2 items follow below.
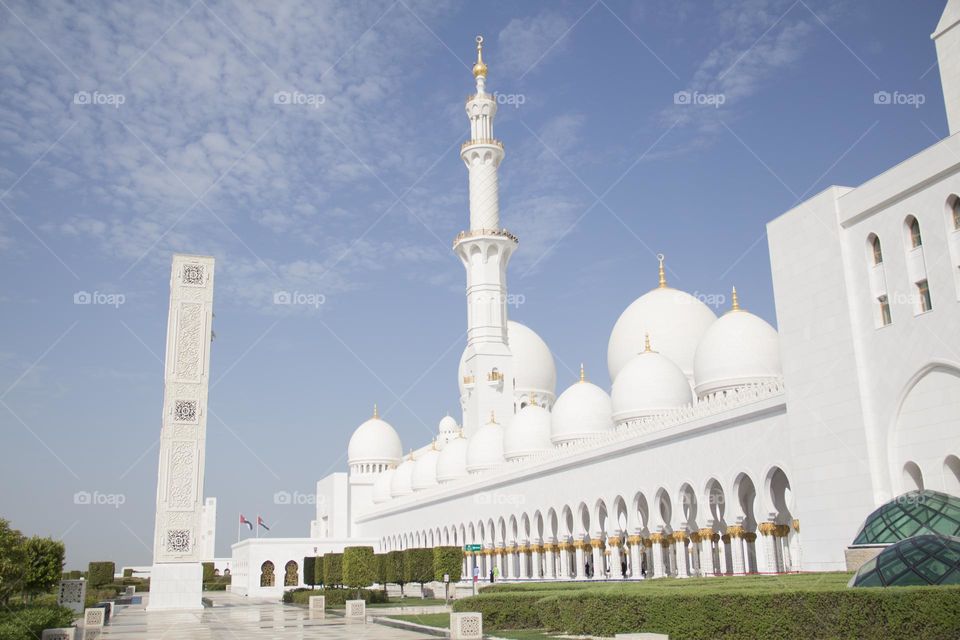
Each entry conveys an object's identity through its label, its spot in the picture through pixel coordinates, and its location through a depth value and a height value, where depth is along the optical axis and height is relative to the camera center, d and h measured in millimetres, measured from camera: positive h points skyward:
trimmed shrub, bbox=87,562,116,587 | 50362 -957
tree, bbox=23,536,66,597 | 22761 -147
